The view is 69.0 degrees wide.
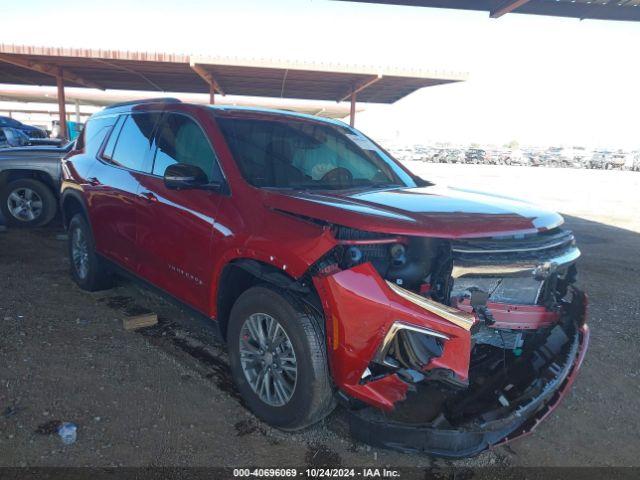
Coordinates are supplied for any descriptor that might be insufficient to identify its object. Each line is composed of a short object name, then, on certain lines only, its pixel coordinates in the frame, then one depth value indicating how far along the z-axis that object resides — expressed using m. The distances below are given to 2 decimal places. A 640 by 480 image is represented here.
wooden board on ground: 4.00
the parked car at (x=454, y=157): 44.58
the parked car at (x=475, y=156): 44.03
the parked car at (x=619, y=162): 40.76
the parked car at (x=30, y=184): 7.31
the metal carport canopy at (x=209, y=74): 13.23
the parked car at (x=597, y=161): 42.38
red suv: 2.23
